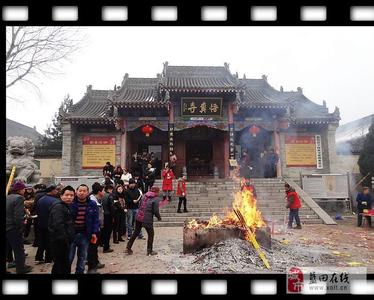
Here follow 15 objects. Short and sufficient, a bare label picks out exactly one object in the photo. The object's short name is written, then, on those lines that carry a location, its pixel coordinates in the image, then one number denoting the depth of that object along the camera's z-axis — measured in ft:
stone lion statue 21.95
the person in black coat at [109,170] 45.67
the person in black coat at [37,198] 21.97
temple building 54.85
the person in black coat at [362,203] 36.52
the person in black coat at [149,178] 41.78
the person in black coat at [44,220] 19.77
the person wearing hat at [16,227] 16.92
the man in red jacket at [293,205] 33.86
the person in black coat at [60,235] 14.52
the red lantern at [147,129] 56.44
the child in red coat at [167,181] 41.75
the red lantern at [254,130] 56.44
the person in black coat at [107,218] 23.65
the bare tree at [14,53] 35.78
